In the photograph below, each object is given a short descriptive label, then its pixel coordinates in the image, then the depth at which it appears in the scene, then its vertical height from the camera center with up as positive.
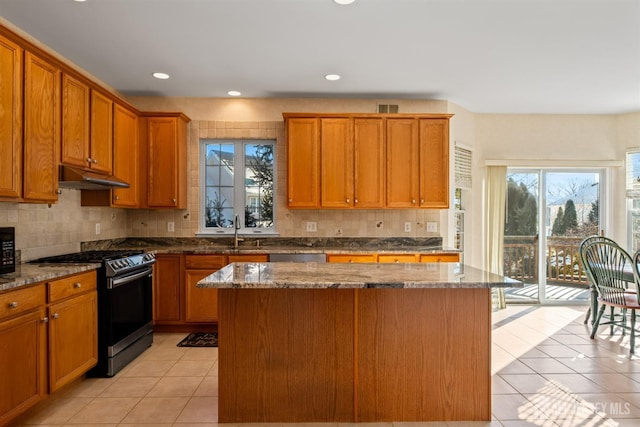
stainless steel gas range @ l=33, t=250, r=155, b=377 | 2.99 -0.76
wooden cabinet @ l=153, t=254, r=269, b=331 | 4.09 -0.80
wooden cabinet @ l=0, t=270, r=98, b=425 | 2.10 -0.78
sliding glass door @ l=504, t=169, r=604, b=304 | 5.41 -0.14
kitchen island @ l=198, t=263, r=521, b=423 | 2.28 -0.83
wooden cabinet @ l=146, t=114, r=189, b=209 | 4.36 +0.63
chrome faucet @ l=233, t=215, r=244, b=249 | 4.39 -0.24
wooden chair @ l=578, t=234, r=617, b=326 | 4.03 -0.79
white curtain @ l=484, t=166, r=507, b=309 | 5.29 -0.04
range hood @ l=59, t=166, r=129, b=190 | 2.95 +0.29
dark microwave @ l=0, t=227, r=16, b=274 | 2.41 -0.23
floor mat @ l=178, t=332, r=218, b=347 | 3.77 -1.27
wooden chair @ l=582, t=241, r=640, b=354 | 3.61 -0.59
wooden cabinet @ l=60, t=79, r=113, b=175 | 3.04 +0.76
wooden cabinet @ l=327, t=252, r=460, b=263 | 4.15 -0.45
